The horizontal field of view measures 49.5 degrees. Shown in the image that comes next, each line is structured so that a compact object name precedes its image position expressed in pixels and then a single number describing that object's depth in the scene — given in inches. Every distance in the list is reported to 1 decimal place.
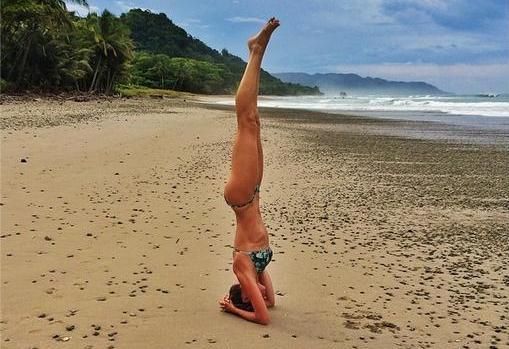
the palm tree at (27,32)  1624.0
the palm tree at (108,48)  2397.3
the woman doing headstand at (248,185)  190.7
